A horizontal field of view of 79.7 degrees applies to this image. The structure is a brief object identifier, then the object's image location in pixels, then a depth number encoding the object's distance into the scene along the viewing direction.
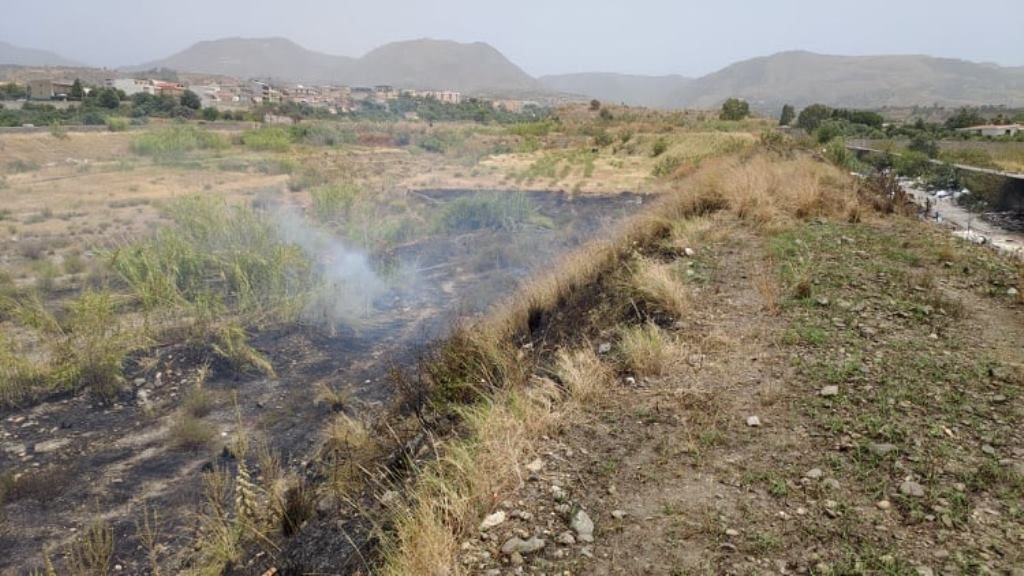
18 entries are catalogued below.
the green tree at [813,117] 37.94
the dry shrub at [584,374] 4.52
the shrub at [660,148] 28.12
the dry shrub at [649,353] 4.84
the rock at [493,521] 3.13
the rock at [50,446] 6.47
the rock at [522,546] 2.95
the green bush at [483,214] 16.67
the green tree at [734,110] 43.06
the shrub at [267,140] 32.31
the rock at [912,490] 3.10
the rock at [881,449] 3.46
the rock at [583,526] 3.04
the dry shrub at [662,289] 5.92
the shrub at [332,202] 15.31
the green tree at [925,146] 28.22
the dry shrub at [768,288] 5.85
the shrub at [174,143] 28.38
